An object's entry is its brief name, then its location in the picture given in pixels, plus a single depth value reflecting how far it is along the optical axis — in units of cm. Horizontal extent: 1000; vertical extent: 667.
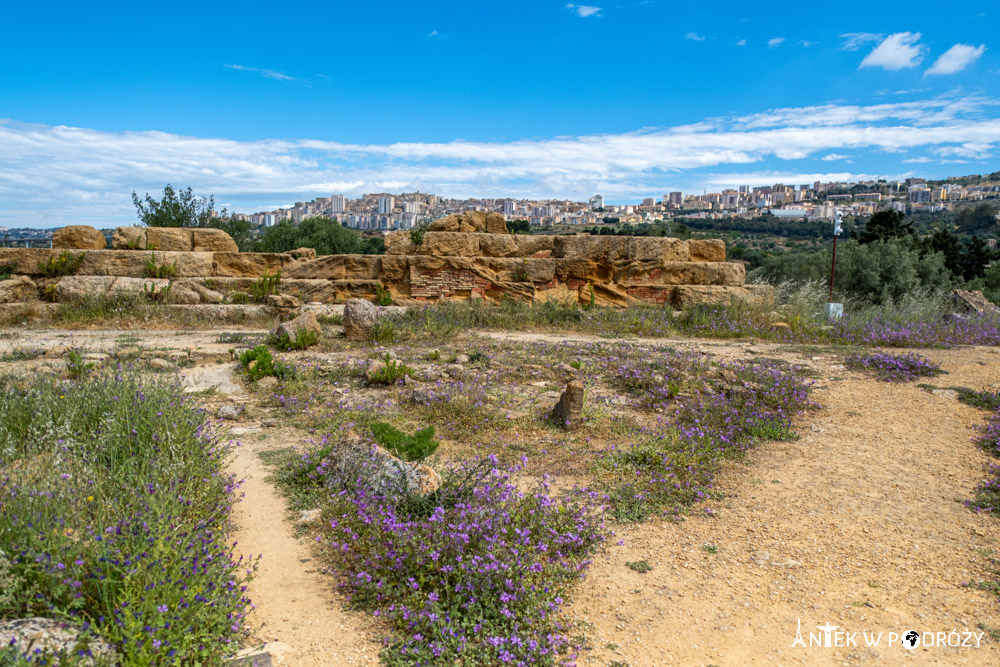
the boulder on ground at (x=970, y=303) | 1243
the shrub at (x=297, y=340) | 836
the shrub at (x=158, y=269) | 1155
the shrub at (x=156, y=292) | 1097
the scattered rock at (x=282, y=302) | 1116
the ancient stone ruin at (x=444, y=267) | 1162
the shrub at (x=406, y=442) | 446
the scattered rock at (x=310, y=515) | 386
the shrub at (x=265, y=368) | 683
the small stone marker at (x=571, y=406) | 558
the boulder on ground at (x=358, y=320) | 913
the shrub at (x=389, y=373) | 668
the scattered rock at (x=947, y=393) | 646
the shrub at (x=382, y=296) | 1175
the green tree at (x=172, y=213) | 2120
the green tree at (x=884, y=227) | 2808
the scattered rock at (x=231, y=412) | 569
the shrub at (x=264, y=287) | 1146
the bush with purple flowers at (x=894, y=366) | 719
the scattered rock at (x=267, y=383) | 657
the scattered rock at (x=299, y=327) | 845
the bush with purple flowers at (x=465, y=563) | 273
